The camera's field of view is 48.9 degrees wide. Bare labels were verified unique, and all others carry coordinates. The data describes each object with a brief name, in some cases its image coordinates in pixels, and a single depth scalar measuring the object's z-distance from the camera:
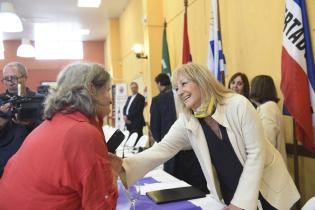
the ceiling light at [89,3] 8.17
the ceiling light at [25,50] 8.39
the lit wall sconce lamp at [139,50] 7.49
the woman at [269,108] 2.78
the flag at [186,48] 4.71
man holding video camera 1.96
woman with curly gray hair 1.13
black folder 1.74
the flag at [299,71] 2.54
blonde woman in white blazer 1.54
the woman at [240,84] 3.35
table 1.63
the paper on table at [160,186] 2.02
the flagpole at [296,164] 2.80
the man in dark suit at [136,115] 7.08
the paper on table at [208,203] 1.63
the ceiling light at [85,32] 11.32
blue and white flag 3.65
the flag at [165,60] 5.71
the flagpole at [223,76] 3.59
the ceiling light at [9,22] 4.32
